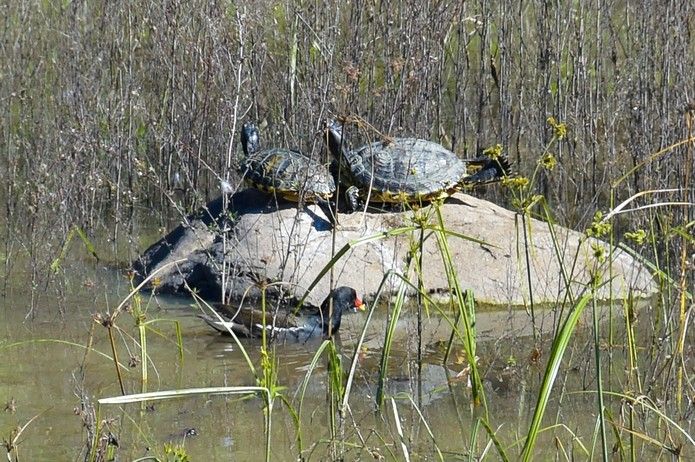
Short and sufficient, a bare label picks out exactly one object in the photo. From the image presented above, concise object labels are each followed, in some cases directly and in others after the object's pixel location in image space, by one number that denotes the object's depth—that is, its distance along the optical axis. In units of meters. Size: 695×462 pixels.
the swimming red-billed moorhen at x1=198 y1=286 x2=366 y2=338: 12.76
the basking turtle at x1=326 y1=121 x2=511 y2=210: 15.88
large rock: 15.03
